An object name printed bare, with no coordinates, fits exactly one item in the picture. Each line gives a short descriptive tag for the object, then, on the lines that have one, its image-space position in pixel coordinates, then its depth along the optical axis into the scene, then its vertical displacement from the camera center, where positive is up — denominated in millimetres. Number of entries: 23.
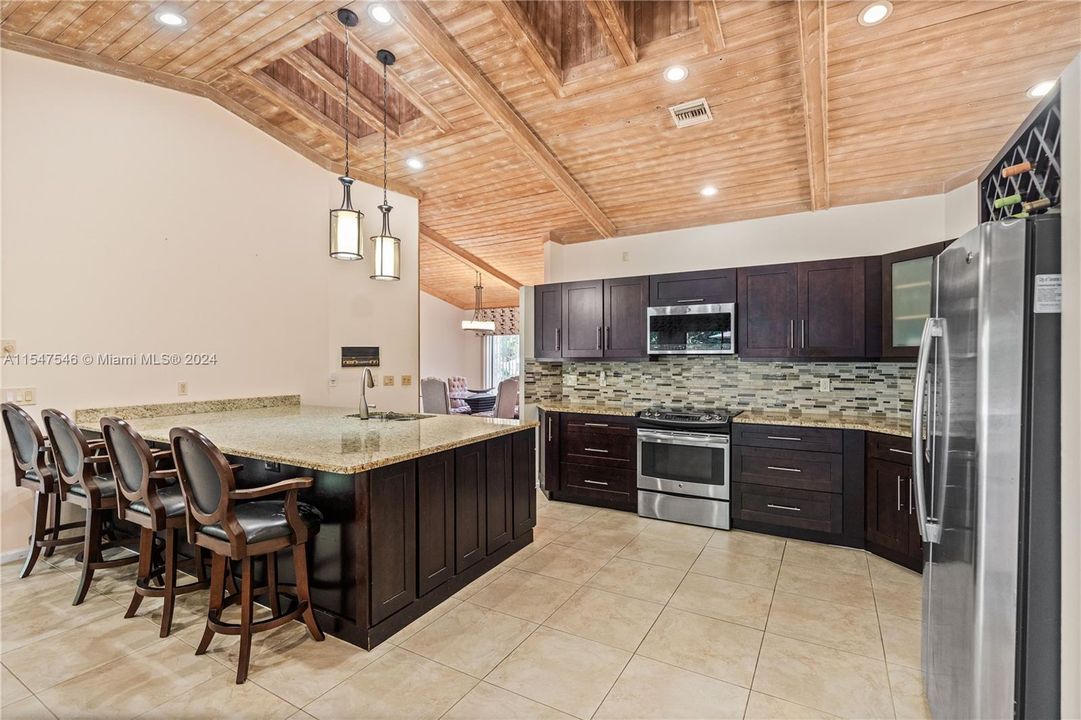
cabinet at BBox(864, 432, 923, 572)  3076 -892
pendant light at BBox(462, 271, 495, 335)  9445 +686
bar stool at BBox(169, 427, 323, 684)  1965 -685
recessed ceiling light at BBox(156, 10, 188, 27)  2985 +2048
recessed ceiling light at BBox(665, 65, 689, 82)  3076 +1793
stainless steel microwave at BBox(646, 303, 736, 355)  4152 +284
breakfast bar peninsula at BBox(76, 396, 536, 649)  2232 -691
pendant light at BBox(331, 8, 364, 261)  3305 +840
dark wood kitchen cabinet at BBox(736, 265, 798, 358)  3953 +416
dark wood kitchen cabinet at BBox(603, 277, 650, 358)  4562 +419
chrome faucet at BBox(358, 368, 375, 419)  3301 -211
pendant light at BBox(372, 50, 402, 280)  3668 +774
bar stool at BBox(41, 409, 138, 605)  2564 -660
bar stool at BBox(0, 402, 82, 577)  2777 -642
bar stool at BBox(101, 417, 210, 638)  2245 -672
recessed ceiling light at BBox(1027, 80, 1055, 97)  2934 +1626
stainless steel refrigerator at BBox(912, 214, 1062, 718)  1248 -278
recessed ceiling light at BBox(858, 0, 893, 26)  2473 +1757
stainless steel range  3865 -825
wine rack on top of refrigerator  1432 +642
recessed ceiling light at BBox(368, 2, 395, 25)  2762 +1938
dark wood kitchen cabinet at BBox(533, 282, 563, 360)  5020 +402
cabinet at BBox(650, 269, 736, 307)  4188 +639
